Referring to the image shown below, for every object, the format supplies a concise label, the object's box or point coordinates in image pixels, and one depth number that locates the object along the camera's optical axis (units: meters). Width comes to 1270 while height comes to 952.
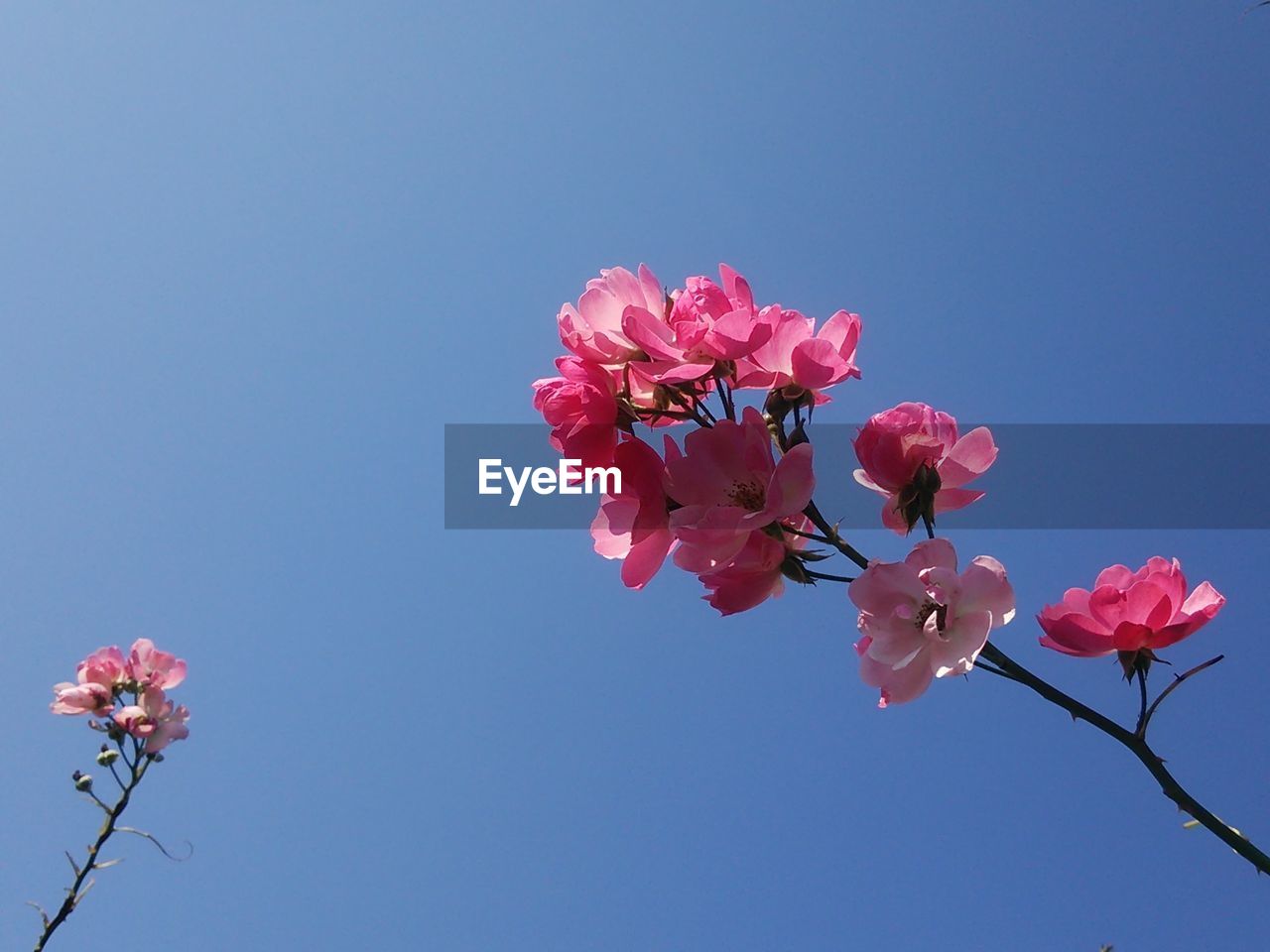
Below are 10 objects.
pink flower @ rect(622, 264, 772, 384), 0.51
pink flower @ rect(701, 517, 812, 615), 0.50
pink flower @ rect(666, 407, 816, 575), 0.49
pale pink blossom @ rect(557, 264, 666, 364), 0.53
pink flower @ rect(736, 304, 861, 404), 0.51
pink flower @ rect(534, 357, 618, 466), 0.52
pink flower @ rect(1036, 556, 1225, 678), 0.50
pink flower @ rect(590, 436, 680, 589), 0.51
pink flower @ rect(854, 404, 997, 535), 0.51
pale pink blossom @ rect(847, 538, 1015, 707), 0.48
